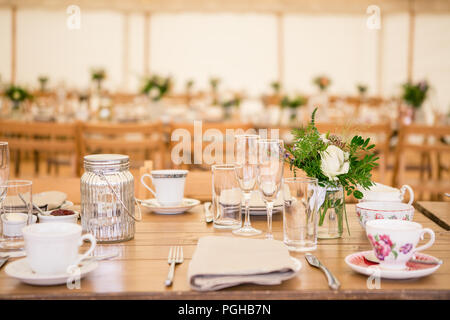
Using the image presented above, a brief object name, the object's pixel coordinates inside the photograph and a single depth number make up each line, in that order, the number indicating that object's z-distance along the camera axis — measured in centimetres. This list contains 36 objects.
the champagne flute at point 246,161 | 123
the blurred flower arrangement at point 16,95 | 464
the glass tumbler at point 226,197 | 131
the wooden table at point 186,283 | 89
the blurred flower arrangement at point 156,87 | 481
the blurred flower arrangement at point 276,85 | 595
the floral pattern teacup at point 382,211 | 127
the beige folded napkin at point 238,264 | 91
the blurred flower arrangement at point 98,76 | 540
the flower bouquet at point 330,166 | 124
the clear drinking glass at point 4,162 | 132
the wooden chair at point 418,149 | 306
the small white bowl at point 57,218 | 120
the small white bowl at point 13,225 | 117
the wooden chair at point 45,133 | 285
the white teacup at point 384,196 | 141
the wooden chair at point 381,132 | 282
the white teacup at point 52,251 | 94
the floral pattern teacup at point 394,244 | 100
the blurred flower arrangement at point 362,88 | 612
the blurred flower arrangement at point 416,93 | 466
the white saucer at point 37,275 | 92
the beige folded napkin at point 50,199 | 142
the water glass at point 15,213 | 116
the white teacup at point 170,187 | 154
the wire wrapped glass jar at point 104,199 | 121
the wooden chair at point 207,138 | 269
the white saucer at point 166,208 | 153
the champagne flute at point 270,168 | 120
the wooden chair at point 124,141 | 280
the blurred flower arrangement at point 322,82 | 578
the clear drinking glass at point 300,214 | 115
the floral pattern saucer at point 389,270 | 96
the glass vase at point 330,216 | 127
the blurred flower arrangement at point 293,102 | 436
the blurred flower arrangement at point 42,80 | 619
